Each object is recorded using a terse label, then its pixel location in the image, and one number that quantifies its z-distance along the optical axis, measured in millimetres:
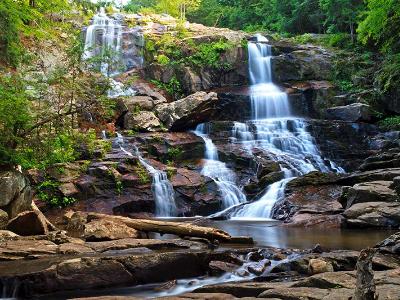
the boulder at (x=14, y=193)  10977
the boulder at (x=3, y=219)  10097
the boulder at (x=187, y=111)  22266
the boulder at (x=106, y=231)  9078
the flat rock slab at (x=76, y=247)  7660
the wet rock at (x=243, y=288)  5559
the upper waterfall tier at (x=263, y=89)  24922
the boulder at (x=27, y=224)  9516
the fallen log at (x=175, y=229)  9484
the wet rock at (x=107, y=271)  6551
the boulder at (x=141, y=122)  21688
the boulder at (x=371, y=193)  12617
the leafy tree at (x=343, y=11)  28703
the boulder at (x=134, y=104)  22531
